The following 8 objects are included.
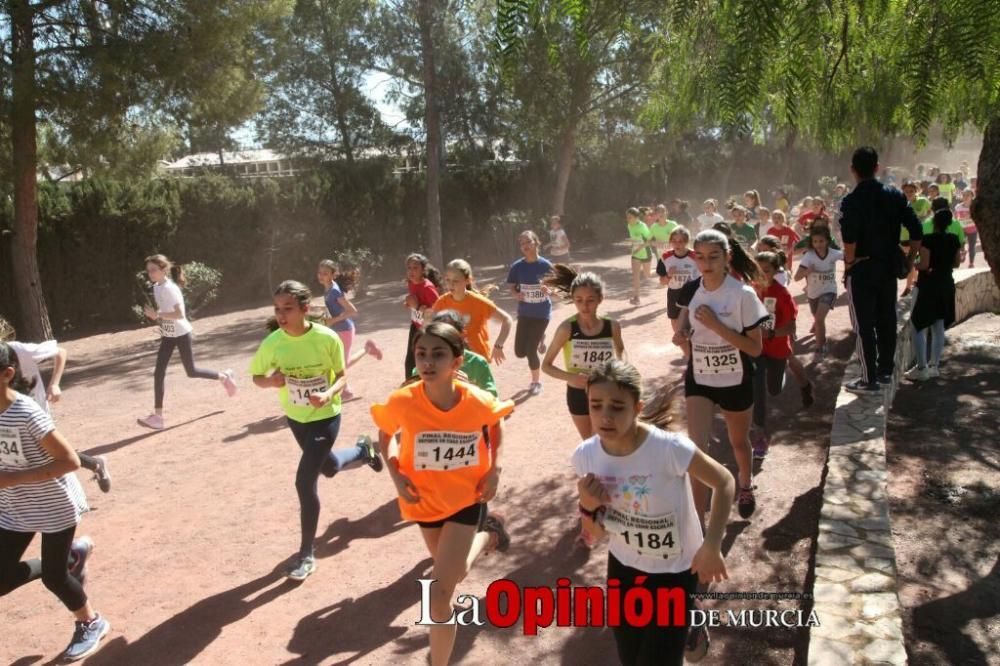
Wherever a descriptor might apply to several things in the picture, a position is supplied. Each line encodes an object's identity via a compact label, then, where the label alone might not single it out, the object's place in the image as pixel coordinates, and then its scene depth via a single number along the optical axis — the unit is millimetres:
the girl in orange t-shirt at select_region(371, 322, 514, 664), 3957
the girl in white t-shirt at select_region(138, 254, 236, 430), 8883
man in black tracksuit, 6637
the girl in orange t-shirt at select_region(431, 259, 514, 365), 7133
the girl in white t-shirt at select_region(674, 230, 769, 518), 4949
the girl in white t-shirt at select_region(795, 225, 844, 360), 9742
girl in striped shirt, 4168
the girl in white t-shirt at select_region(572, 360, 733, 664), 3195
